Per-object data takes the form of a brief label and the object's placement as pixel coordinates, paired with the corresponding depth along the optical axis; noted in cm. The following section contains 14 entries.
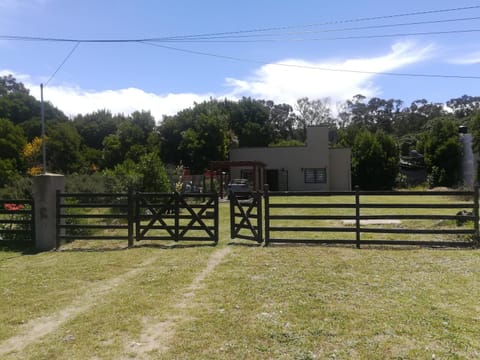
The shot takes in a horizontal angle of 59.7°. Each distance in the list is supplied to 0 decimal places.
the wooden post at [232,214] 1058
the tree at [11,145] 4719
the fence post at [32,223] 1068
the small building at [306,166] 3716
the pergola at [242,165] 3075
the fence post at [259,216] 1002
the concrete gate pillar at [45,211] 1047
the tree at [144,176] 1814
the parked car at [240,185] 2898
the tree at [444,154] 3866
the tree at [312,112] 7481
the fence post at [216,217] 1022
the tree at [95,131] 6306
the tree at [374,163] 4078
